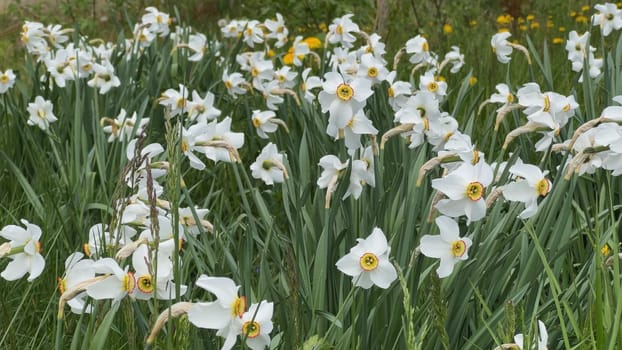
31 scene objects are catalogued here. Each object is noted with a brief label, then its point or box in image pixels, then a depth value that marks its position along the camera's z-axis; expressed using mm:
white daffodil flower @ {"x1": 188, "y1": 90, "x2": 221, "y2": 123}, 2951
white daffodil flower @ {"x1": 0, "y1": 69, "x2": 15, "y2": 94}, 3514
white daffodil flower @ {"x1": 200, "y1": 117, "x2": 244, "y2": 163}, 2061
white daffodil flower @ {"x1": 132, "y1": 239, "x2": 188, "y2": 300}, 1444
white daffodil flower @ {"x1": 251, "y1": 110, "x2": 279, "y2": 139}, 2858
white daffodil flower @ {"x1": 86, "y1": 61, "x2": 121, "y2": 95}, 3441
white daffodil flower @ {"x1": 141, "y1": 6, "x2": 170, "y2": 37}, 4191
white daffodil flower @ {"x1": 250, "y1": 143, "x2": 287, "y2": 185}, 2299
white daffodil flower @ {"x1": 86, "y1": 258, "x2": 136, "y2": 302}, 1386
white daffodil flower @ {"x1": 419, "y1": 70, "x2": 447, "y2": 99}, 2910
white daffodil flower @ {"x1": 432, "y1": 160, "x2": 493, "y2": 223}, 1640
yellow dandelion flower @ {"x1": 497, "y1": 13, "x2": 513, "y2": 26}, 6238
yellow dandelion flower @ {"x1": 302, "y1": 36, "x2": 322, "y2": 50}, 5379
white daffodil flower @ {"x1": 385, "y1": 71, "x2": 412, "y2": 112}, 2779
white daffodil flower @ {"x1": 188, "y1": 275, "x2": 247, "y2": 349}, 1355
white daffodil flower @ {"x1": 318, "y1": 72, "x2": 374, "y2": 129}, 1982
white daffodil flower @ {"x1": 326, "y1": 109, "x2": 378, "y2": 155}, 2080
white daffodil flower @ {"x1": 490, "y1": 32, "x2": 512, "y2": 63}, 3367
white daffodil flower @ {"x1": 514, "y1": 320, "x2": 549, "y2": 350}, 1458
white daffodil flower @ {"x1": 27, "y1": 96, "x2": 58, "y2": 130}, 3318
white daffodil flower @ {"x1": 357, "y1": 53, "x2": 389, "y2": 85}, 2766
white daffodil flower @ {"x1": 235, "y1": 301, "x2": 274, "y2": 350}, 1402
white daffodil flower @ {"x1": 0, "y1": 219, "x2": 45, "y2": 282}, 1608
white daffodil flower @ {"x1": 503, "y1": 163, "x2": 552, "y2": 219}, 1735
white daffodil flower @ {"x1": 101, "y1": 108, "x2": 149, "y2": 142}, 2965
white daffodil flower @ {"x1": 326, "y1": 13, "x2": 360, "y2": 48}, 3578
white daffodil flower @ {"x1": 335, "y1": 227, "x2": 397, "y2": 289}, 1618
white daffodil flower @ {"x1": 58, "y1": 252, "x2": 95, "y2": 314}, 1432
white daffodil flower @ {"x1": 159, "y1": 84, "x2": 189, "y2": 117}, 3020
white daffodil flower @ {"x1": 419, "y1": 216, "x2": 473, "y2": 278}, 1648
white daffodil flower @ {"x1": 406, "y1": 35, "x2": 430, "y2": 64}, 3377
